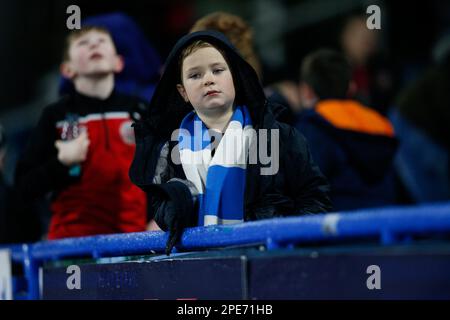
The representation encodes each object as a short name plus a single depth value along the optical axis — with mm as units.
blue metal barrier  4275
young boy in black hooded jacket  6008
